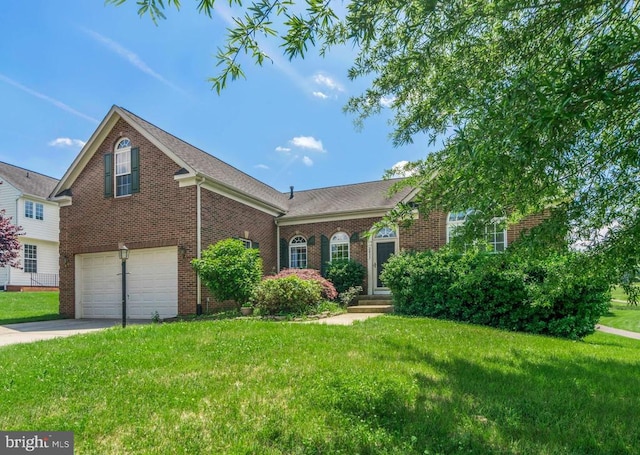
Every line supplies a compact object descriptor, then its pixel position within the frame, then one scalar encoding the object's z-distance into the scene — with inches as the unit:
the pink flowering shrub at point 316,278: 484.1
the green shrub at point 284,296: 425.7
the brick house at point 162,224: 484.4
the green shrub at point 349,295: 530.9
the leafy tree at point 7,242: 675.4
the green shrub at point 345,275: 569.6
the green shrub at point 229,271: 429.4
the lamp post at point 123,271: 386.6
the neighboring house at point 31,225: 886.4
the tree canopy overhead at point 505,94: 93.2
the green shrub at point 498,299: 368.2
